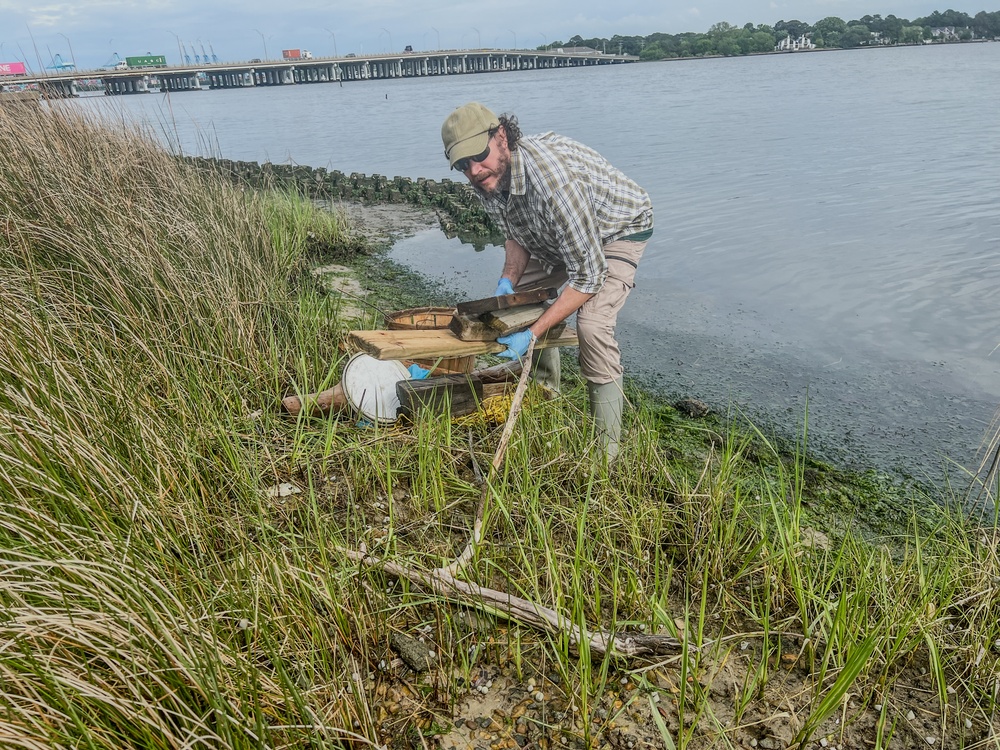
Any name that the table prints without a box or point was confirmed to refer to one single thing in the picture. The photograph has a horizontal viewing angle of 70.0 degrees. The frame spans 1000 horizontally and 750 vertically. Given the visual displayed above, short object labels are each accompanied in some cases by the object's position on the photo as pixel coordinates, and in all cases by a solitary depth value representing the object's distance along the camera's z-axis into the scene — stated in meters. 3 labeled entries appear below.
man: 3.60
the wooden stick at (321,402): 4.11
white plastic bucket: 4.10
